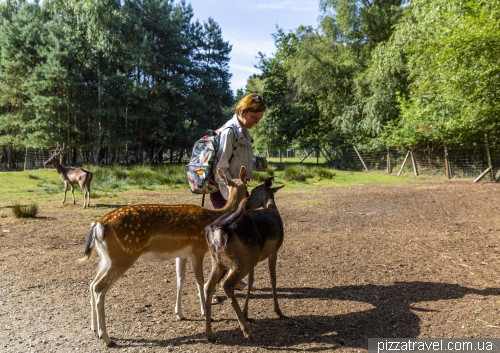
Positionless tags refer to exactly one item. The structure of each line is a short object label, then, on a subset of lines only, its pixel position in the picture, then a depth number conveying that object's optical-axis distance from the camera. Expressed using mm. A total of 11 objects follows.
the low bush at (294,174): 16969
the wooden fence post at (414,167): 19641
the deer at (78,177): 10570
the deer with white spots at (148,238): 3213
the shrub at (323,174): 18031
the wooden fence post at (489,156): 15400
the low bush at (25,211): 8453
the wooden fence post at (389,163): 22188
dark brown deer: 3127
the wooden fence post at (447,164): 17448
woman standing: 3865
